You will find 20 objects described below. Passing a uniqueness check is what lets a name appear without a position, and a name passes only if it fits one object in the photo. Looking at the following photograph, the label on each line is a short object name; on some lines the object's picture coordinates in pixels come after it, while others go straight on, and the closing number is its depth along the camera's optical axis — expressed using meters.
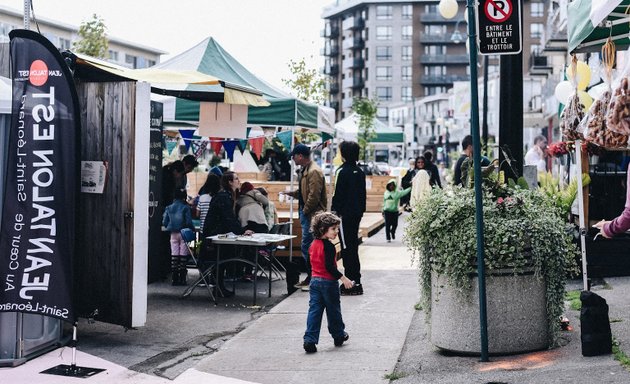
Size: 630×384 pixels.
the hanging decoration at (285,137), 20.60
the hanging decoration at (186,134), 20.05
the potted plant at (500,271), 7.26
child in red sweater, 8.13
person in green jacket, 19.77
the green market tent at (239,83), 13.83
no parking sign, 6.95
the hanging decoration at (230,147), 21.30
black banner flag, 7.48
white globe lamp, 21.92
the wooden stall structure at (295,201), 15.45
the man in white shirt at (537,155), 18.22
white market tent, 33.03
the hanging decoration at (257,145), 22.83
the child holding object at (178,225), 12.68
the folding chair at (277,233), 12.64
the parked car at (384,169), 59.33
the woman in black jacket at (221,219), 11.60
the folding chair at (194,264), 11.55
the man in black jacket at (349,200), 11.24
